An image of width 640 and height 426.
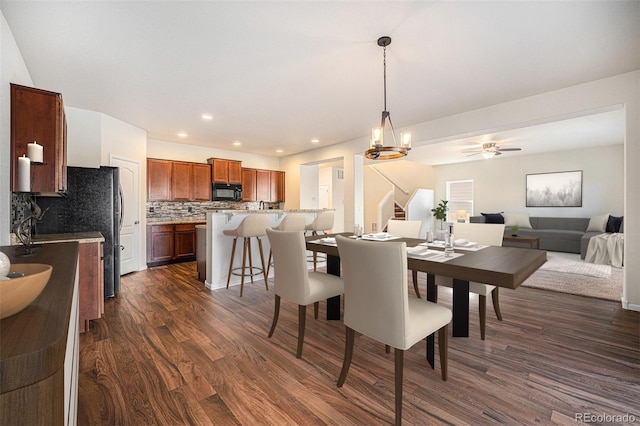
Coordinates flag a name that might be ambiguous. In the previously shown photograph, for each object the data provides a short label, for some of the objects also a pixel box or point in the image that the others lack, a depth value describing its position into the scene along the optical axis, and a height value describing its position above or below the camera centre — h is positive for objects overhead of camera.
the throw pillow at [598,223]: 6.06 -0.22
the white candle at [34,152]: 1.94 +0.42
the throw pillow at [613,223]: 5.69 -0.22
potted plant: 9.08 +0.03
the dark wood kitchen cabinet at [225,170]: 6.12 +0.95
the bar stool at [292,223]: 4.02 -0.14
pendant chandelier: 2.63 +0.68
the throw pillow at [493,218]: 7.36 -0.14
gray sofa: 5.99 -0.45
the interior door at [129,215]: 4.47 -0.03
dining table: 1.54 -0.31
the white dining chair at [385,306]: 1.47 -0.54
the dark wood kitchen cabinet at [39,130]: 2.10 +0.64
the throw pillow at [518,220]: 7.24 -0.19
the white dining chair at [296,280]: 2.10 -0.53
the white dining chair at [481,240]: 2.29 -0.27
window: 8.83 +0.56
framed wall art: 6.93 +0.60
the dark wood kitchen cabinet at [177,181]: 5.34 +0.65
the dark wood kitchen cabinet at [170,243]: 5.17 -0.58
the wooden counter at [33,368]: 0.47 -0.27
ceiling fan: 5.95 +1.35
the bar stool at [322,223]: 4.63 -0.17
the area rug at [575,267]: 4.39 -0.92
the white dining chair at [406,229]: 3.24 -0.19
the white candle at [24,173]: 1.84 +0.26
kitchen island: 3.88 -0.48
